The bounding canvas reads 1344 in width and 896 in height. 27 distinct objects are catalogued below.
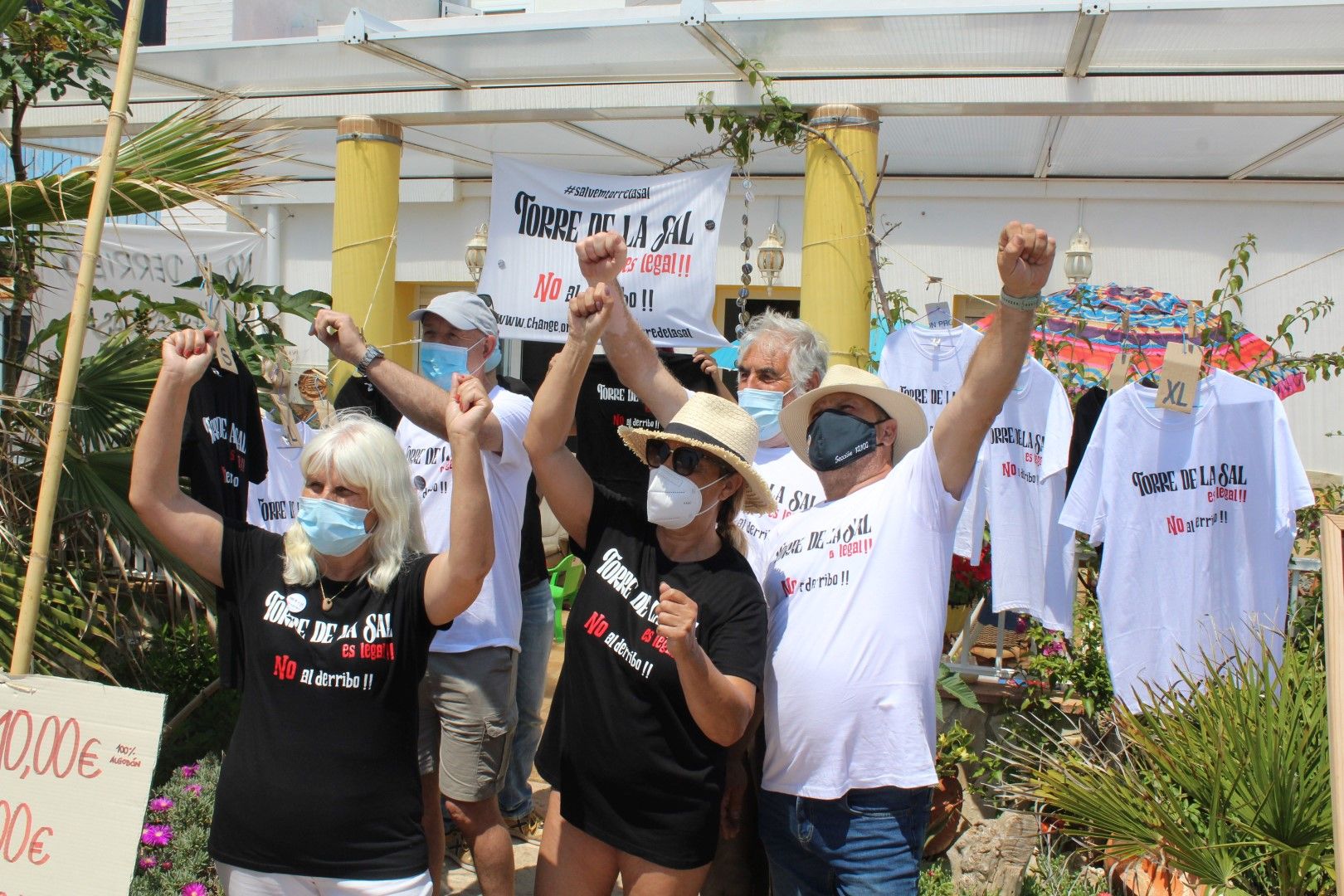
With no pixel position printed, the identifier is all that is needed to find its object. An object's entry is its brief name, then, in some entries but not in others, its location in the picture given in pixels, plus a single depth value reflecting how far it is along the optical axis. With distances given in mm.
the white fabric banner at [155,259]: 9133
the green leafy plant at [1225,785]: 3506
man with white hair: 3049
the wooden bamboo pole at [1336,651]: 2389
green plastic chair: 7797
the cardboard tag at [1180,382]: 4605
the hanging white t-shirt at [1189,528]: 4688
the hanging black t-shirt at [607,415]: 4539
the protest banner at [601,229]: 5301
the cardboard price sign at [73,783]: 2434
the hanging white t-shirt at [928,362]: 5523
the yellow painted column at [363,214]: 6848
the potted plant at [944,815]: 4410
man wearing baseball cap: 3615
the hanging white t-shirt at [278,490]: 5062
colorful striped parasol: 6176
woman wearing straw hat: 2641
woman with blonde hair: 2531
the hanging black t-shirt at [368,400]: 4215
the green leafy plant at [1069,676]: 4973
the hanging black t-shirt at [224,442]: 3215
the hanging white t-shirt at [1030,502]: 5133
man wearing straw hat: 2646
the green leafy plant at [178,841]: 3910
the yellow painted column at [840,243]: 5965
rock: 4027
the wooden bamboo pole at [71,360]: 2539
